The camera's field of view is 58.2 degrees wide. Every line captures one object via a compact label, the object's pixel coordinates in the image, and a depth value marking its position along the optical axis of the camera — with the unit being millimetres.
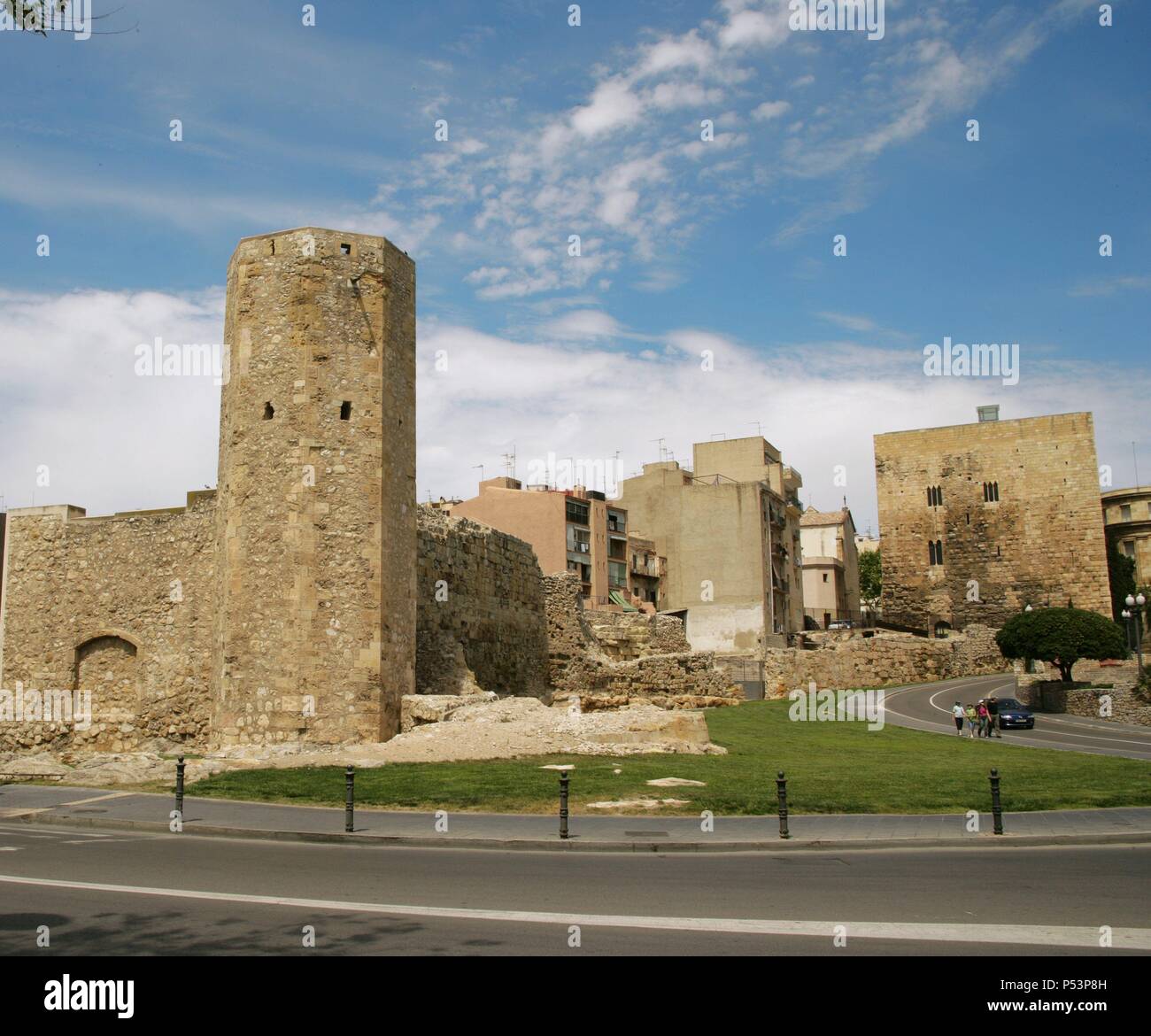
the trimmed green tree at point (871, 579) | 102688
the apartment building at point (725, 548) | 68750
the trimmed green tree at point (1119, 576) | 70312
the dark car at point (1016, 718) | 33938
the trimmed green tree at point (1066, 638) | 44812
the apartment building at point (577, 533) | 65875
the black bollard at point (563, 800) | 12219
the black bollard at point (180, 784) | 14059
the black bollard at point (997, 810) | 12102
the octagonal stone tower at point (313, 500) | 20859
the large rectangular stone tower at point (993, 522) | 68500
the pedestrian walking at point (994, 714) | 31250
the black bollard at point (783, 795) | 12148
